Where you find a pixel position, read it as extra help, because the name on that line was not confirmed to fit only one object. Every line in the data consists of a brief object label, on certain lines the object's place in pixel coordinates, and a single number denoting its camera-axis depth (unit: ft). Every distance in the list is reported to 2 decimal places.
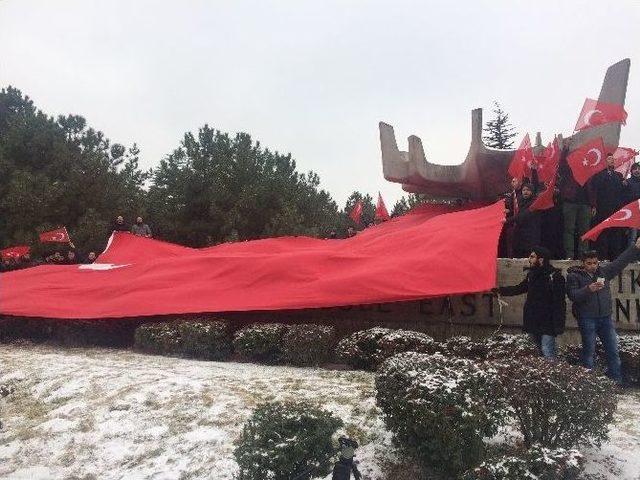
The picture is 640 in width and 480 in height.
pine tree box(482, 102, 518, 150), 146.10
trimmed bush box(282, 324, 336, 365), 25.38
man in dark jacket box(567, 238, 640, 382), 20.35
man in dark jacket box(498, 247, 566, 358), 20.68
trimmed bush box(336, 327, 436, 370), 23.08
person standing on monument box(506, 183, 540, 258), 29.40
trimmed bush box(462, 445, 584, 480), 11.62
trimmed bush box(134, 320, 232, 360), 28.07
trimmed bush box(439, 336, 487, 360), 21.97
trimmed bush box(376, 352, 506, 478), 13.48
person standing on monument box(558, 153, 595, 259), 31.68
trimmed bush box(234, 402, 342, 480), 12.84
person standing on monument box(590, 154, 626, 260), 29.78
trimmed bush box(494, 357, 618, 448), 13.88
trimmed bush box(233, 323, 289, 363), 26.55
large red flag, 26.81
